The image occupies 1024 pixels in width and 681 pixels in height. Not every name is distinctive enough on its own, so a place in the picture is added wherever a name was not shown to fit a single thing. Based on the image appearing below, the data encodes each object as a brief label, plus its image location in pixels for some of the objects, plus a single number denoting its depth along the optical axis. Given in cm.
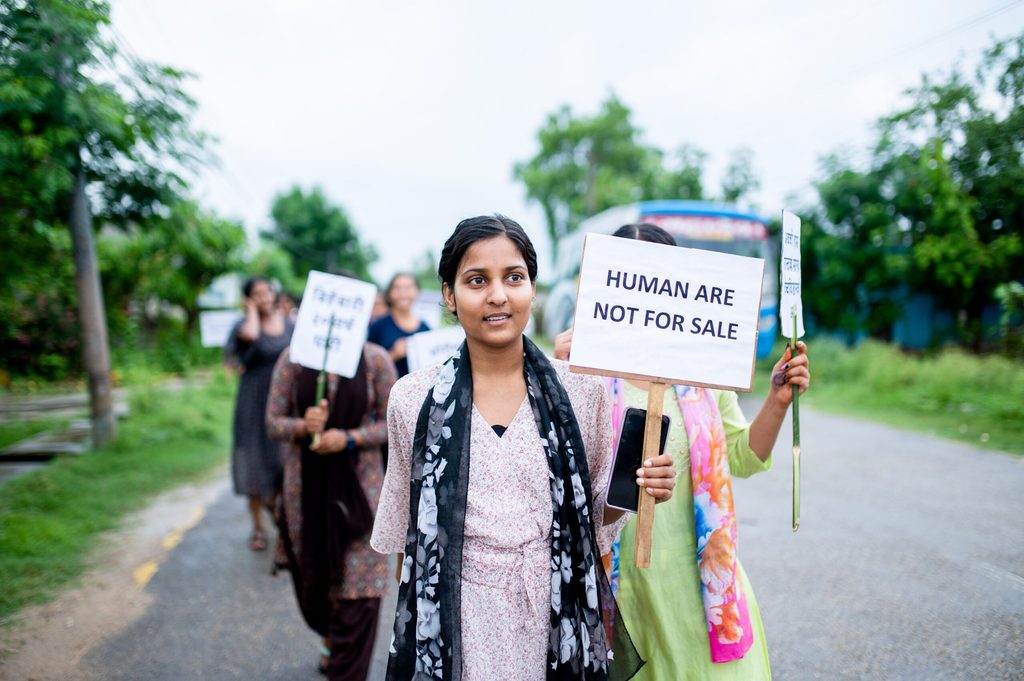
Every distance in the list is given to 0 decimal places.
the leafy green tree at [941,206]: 1314
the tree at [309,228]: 4047
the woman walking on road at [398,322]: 518
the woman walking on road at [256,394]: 521
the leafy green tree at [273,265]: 2251
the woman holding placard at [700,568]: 204
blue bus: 1220
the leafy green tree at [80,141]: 408
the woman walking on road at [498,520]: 174
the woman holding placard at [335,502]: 313
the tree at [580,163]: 3688
